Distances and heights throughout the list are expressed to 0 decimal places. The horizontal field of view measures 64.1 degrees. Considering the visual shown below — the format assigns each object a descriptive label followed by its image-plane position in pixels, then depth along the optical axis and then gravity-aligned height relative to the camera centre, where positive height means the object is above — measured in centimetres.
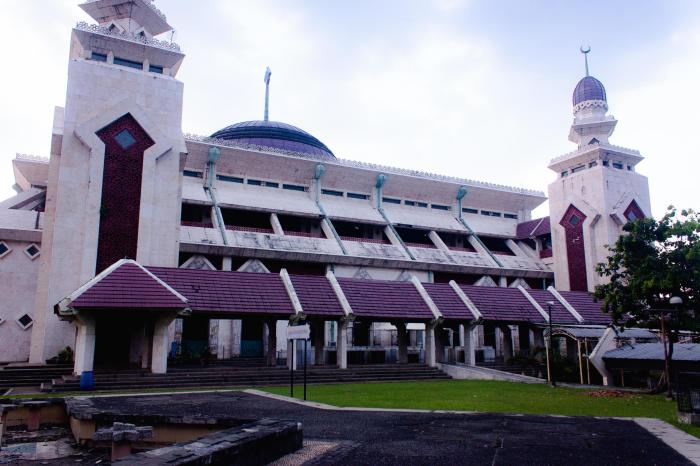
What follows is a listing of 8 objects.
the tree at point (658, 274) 1958 +196
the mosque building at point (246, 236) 2727 +606
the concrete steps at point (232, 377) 2158 -207
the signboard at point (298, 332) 1683 -10
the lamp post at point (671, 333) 1806 -12
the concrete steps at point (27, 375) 2242 -194
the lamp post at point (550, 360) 2578 -145
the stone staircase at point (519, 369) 3005 -216
